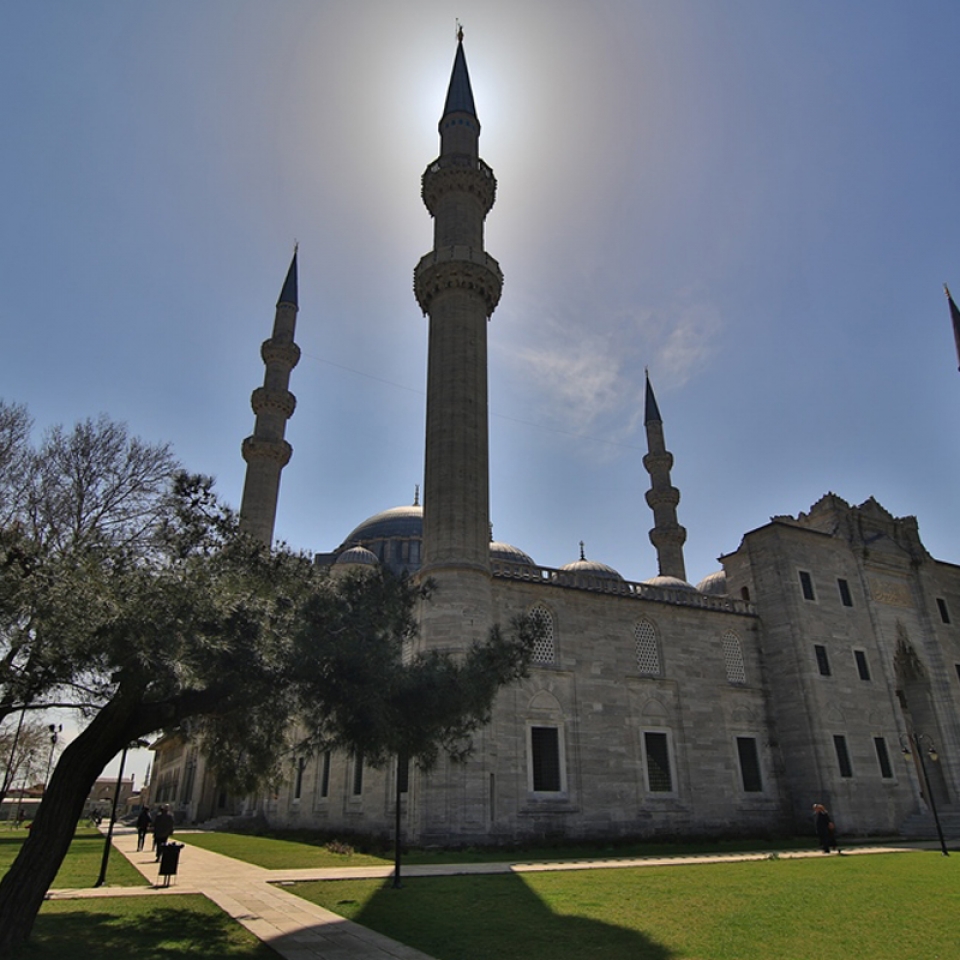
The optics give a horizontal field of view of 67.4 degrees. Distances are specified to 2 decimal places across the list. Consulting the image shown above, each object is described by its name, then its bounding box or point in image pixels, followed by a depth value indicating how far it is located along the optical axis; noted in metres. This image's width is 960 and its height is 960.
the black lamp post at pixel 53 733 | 33.44
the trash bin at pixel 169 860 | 11.16
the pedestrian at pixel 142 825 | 20.52
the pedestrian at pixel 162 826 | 14.24
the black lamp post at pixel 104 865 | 11.91
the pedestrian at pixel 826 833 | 17.38
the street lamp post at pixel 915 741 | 25.08
